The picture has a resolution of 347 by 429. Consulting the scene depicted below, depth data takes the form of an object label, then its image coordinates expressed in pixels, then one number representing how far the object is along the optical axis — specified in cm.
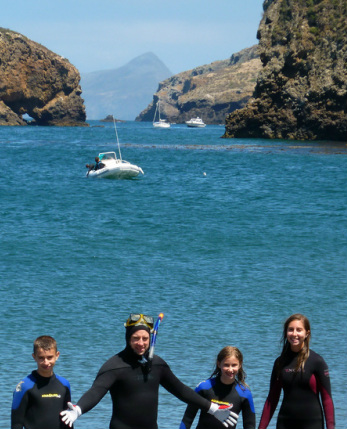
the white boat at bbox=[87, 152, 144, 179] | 8848
